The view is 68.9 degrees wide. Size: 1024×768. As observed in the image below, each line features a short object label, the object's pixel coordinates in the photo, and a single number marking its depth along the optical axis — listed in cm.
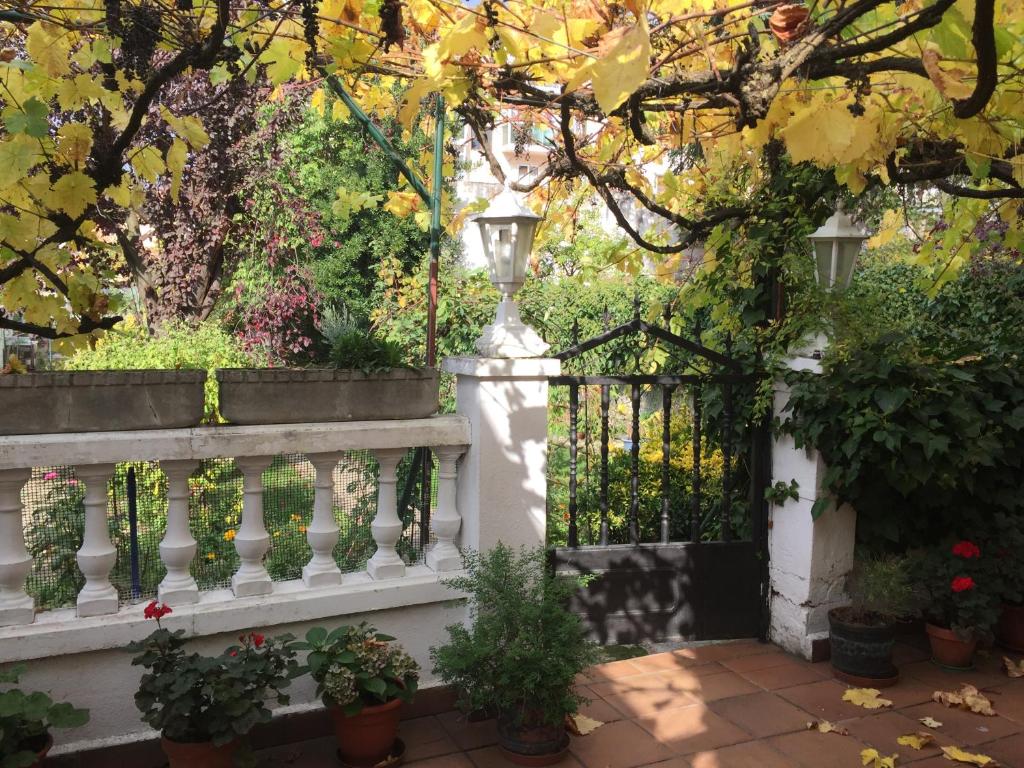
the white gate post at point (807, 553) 362
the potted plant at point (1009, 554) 349
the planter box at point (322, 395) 267
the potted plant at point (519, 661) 263
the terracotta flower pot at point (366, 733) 259
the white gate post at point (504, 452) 305
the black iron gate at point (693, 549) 363
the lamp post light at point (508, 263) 314
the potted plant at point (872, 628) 337
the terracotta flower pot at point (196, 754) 233
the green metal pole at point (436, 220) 319
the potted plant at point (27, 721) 212
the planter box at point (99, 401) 235
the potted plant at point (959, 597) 342
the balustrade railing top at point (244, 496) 242
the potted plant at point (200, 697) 231
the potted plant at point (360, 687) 255
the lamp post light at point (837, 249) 356
